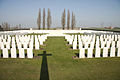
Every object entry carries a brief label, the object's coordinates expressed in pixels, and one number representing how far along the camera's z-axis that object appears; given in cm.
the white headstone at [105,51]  671
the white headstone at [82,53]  657
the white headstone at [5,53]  657
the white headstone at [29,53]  656
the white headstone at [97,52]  668
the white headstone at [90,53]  663
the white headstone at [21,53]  649
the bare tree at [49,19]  3999
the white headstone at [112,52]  676
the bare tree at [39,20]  3915
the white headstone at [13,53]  650
